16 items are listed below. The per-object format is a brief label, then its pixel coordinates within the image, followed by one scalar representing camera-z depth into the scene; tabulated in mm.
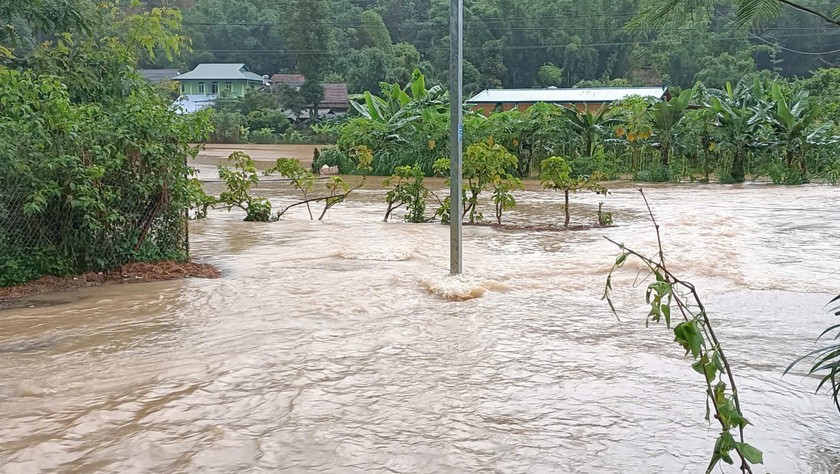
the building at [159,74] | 81119
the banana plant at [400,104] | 28156
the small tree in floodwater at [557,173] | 13477
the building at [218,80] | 75500
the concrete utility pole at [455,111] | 8500
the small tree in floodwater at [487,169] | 13352
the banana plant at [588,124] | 25641
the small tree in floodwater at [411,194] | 14500
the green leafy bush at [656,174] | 25125
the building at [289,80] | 70875
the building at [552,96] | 43719
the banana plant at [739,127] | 24125
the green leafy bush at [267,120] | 59562
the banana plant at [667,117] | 24375
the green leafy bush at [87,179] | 8562
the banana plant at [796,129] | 23688
